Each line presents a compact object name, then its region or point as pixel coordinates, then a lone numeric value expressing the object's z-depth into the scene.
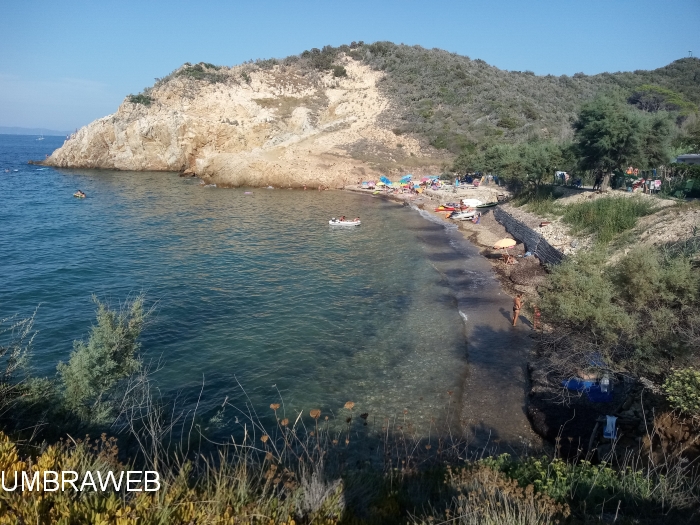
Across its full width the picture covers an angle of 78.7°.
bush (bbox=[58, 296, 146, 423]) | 8.88
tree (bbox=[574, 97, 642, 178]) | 26.67
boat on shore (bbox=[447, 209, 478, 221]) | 38.81
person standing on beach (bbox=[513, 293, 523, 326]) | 17.67
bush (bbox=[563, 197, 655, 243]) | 22.48
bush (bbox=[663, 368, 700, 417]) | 7.35
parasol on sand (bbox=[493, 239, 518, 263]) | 27.62
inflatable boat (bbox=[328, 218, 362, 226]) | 35.75
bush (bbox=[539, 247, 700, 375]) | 11.12
